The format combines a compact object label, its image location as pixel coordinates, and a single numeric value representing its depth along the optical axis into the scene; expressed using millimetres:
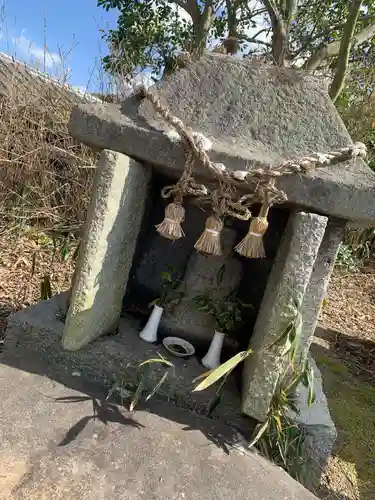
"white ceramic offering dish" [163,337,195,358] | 1796
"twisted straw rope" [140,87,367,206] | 1478
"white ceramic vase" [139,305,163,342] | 1855
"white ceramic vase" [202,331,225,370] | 1787
